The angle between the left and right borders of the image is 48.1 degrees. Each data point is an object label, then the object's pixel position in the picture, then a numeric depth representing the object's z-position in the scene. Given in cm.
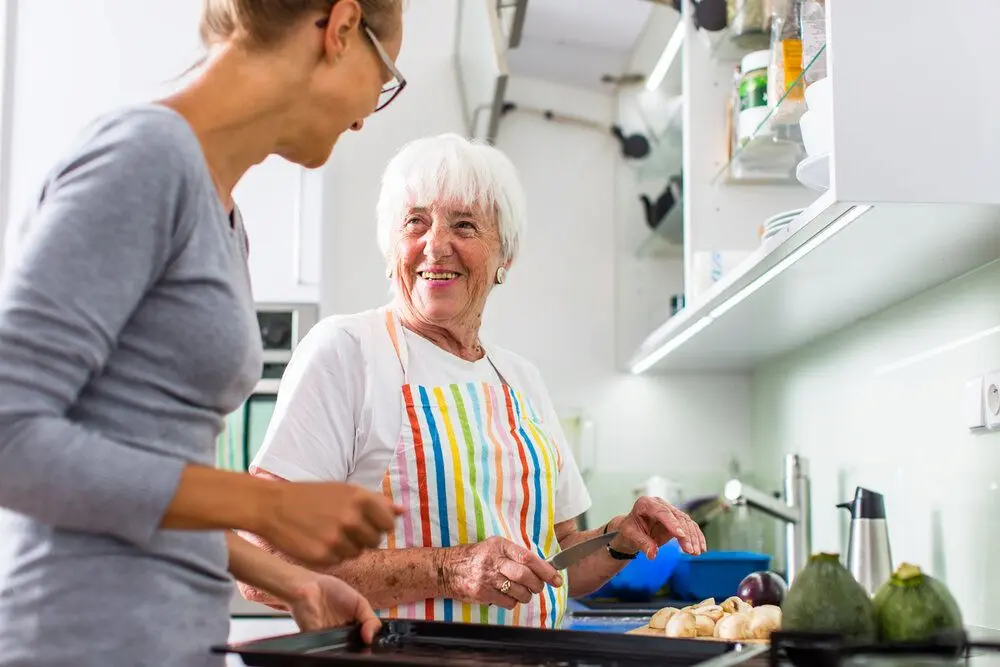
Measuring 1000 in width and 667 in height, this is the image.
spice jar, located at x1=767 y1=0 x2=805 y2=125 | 163
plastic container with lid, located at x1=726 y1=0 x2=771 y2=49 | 204
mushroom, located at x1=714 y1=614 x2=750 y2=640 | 148
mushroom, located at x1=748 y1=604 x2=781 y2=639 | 146
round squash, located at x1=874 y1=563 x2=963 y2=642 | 90
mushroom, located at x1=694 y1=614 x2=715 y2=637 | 154
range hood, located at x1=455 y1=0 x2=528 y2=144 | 216
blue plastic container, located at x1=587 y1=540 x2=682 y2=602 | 240
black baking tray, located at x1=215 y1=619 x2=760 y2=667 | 81
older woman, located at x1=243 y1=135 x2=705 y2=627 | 134
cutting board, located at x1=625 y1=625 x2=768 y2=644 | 165
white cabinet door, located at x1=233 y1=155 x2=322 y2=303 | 275
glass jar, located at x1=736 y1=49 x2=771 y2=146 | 196
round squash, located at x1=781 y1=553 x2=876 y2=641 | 92
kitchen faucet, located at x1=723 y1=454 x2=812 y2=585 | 236
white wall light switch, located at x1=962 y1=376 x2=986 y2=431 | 160
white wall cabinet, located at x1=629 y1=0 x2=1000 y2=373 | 125
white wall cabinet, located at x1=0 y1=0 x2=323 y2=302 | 277
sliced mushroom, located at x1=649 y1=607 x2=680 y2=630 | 167
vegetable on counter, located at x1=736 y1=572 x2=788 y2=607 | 176
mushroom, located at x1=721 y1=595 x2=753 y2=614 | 158
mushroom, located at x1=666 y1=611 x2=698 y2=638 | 154
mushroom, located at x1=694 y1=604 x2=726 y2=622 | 157
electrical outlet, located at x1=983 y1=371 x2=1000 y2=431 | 154
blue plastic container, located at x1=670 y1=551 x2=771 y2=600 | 232
